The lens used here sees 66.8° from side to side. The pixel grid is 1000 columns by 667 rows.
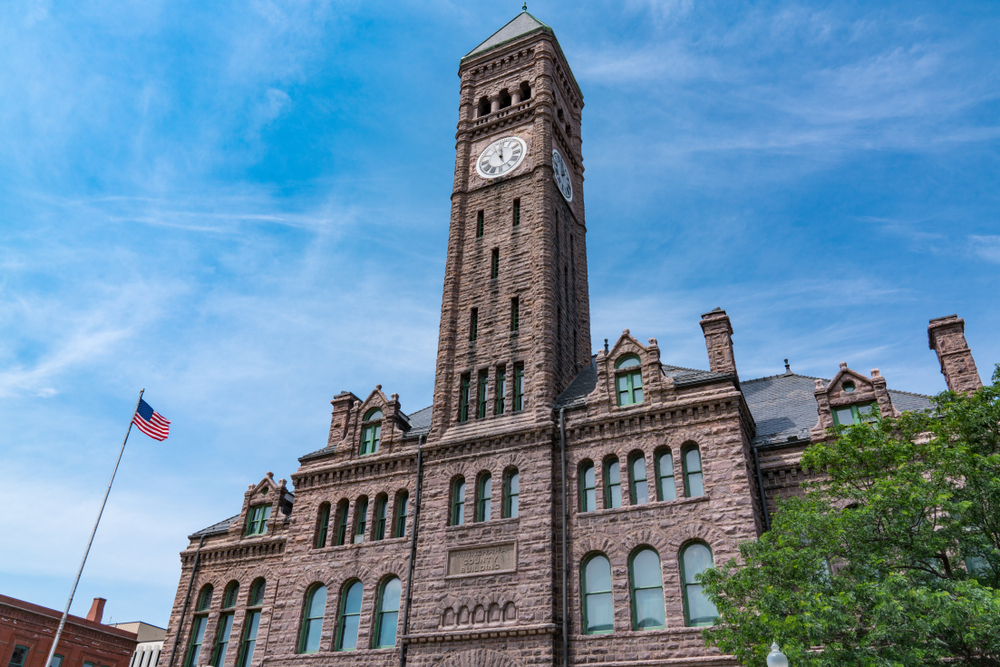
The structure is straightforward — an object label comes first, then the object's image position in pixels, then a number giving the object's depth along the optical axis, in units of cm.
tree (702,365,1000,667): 1494
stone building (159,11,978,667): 2328
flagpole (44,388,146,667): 2761
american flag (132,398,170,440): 3078
